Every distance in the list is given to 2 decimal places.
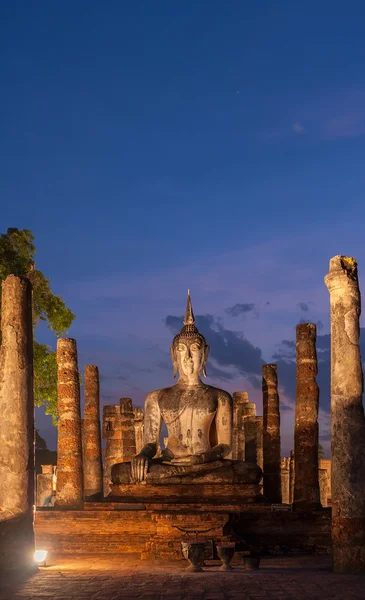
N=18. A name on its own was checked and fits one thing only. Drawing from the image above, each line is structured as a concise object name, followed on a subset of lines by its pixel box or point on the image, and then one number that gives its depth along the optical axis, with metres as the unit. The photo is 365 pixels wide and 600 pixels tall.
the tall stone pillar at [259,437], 26.27
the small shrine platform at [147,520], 13.04
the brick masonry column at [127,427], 27.02
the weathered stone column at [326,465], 30.62
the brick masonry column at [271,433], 21.59
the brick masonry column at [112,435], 27.36
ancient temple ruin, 10.71
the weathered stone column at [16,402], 11.01
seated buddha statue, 15.40
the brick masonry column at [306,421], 17.59
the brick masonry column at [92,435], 23.77
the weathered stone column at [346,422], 10.39
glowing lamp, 11.46
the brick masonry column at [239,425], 27.68
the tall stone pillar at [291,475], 28.59
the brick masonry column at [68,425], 18.92
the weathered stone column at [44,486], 30.28
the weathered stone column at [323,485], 29.67
